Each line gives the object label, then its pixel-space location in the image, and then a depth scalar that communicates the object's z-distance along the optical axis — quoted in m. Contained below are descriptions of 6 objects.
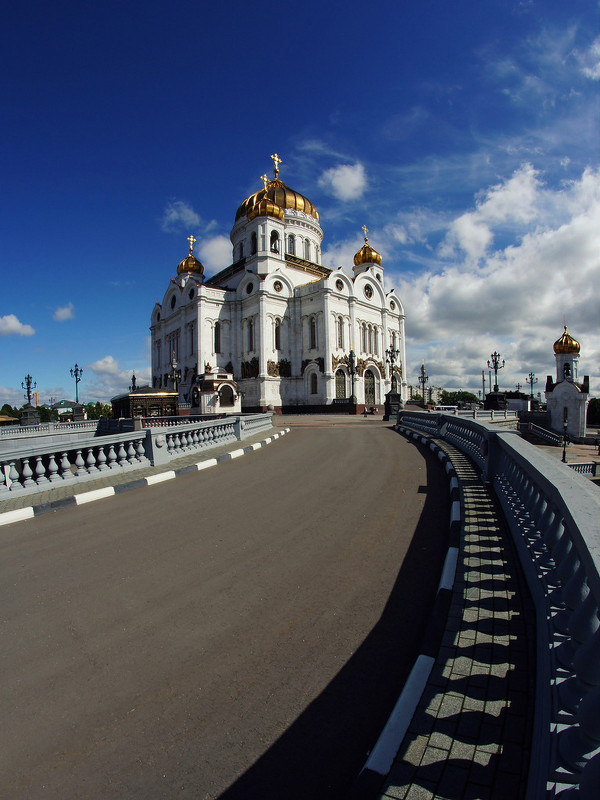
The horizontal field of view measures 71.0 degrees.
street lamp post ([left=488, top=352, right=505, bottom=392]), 43.35
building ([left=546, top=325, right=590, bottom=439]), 41.38
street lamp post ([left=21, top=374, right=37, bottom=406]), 36.86
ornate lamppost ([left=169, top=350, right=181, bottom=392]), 38.80
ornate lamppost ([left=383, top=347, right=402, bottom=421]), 26.73
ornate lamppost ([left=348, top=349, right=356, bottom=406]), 38.56
